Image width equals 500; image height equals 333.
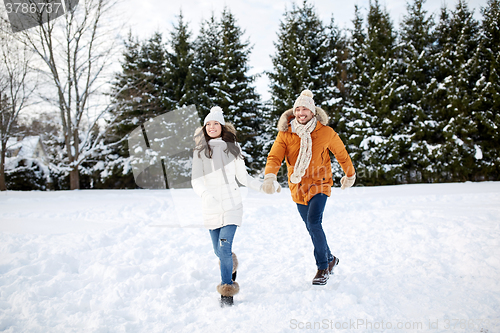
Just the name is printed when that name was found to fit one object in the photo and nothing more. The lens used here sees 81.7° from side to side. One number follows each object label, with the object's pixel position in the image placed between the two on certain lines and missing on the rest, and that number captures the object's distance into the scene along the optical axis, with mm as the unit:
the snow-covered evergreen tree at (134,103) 16472
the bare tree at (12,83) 12883
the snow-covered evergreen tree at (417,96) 14742
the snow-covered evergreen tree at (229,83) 16328
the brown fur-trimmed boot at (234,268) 3205
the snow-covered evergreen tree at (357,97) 15566
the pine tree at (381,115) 15023
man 3182
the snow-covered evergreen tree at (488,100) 13539
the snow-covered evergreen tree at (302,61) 16219
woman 2869
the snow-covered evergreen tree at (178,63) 17984
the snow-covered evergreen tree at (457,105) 14023
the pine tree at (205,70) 16625
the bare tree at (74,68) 12922
